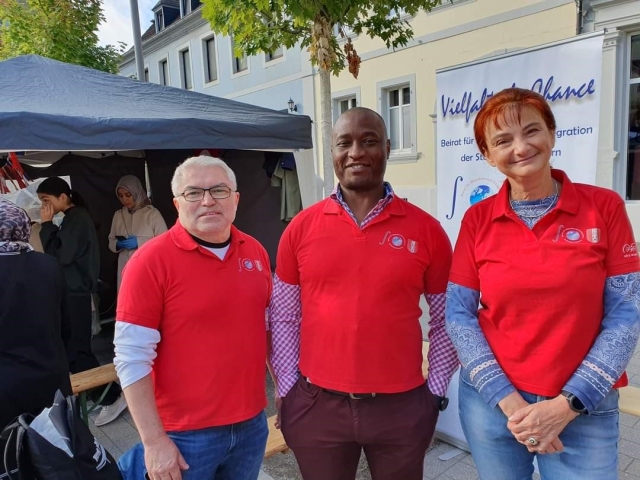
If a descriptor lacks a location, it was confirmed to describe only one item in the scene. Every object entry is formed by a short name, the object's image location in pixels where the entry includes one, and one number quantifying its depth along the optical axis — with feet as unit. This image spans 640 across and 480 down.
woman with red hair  4.21
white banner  7.07
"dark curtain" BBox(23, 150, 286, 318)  16.85
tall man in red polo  5.03
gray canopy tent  10.09
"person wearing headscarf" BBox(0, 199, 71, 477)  6.66
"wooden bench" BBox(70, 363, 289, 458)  9.29
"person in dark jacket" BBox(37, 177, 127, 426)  11.41
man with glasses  4.76
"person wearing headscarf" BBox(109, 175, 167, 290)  13.98
